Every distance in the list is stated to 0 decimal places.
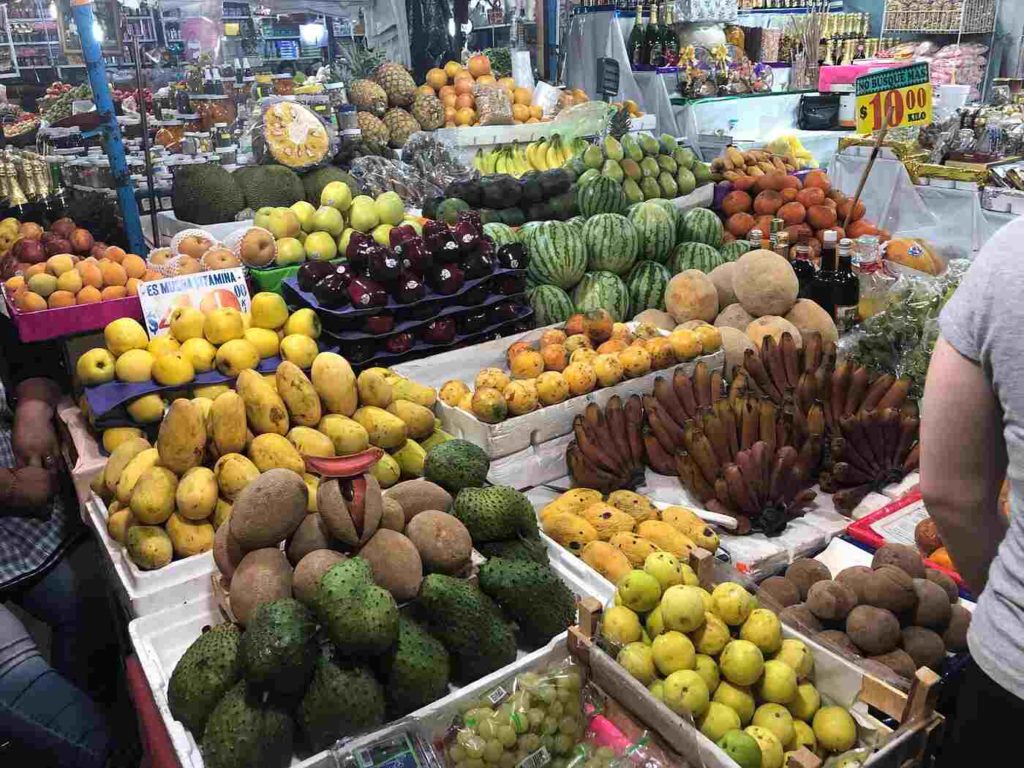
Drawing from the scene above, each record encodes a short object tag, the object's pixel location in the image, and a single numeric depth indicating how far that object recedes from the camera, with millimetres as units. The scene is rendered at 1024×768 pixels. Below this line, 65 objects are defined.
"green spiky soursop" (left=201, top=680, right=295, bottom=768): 1332
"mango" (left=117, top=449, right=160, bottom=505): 1955
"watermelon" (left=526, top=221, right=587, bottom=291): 3373
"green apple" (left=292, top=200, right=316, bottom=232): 3320
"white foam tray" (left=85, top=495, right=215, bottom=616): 1814
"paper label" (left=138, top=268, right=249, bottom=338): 2572
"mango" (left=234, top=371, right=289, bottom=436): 2055
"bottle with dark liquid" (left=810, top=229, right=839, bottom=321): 3318
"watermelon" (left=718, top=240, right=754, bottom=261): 3736
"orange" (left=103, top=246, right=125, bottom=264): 2957
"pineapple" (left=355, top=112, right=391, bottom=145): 4887
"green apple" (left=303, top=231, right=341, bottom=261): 3145
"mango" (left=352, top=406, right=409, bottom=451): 2203
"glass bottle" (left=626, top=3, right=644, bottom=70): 7199
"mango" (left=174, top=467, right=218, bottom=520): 1859
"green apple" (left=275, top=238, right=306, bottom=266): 3051
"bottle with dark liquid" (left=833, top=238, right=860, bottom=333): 3311
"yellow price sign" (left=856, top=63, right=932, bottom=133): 3586
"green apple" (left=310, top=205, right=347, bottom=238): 3277
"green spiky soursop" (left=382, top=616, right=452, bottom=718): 1434
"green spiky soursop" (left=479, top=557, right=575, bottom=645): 1612
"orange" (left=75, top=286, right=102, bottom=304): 2691
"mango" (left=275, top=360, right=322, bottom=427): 2127
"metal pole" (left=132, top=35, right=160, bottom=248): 3254
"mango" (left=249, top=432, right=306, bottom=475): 1960
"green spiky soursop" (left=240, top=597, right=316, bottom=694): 1318
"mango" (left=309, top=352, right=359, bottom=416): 2207
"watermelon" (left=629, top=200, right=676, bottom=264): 3639
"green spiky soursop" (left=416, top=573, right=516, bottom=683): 1513
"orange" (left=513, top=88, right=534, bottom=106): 5535
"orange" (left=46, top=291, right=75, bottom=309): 2650
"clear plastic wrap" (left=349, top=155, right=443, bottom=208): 4184
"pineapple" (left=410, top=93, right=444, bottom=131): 5223
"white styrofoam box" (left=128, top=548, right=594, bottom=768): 1445
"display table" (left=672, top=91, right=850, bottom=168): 6723
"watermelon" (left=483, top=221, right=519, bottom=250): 3408
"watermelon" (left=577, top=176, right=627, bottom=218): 3941
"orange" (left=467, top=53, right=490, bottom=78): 5730
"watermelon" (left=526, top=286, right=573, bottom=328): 3264
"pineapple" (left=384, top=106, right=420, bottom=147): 5094
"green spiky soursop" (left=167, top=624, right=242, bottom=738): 1427
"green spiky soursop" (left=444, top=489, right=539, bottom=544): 1759
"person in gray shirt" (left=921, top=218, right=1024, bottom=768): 1016
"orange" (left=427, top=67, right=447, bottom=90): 5590
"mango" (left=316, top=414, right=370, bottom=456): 2100
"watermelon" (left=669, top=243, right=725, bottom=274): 3604
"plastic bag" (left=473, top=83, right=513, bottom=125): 5203
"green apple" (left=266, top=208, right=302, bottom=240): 3162
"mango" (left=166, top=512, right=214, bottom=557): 1873
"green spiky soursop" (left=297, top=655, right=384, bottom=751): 1366
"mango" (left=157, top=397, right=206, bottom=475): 1904
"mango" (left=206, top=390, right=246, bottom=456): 1971
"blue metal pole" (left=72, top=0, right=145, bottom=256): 3088
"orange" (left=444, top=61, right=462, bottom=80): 5639
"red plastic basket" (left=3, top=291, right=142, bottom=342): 2607
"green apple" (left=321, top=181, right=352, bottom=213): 3375
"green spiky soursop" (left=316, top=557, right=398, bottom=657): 1350
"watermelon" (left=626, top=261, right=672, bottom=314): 3471
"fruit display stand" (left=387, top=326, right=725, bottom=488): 2443
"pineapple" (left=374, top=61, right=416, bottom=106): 5312
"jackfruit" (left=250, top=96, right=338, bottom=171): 4055
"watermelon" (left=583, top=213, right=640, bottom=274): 3455
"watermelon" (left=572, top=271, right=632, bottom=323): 3361
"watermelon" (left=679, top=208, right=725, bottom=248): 3775
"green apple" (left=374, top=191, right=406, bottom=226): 3453
